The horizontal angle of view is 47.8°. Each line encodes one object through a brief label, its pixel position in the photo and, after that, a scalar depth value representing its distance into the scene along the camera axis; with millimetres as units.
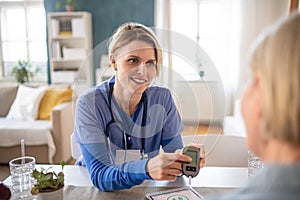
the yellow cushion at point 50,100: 3514
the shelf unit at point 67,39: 4785
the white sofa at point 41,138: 3127
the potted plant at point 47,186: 1025
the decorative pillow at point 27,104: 3479
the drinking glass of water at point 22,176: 1084
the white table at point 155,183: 1123
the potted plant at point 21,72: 4387
